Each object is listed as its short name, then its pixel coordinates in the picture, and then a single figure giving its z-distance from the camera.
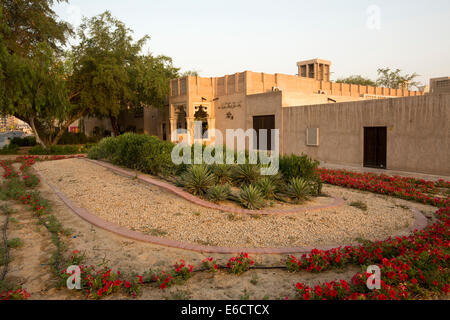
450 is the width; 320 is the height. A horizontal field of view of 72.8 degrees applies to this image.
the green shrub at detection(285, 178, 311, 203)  7.74
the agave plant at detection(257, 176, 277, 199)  7.82
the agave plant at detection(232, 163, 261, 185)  8.68
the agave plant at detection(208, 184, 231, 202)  7.51
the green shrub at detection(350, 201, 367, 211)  7.54
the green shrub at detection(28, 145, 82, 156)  21.04
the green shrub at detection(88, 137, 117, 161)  14.49
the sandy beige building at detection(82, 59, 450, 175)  12.46
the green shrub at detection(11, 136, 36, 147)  28.69
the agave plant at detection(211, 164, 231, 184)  8.94
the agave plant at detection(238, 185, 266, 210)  7.17
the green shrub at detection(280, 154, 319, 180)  8.40
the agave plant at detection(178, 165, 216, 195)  8.15
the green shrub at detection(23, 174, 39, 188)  10.13
